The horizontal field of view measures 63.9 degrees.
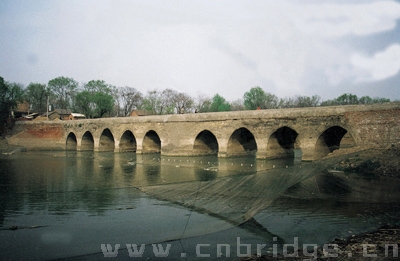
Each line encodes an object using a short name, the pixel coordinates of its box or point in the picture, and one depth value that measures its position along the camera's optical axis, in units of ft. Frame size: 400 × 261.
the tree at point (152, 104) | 219.00
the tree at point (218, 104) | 224.29
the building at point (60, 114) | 192.96
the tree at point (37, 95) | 216.13
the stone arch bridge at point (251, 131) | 62.69
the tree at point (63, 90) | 218.44
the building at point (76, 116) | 189.35
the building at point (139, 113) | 196.05
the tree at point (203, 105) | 229.45
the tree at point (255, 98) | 211.00
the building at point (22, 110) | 196.39
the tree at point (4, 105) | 135.76
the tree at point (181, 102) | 216.95
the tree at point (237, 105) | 251.39
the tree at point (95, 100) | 185.81
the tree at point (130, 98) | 223.92
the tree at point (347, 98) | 203.47
